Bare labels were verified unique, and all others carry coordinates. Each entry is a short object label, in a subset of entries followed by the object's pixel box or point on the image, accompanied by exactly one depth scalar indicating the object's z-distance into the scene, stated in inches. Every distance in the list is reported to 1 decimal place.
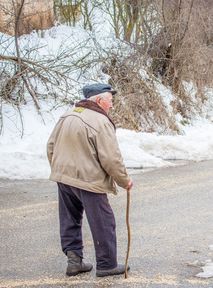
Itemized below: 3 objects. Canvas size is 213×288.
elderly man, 184.9
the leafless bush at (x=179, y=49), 694.5
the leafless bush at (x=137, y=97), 600.5
